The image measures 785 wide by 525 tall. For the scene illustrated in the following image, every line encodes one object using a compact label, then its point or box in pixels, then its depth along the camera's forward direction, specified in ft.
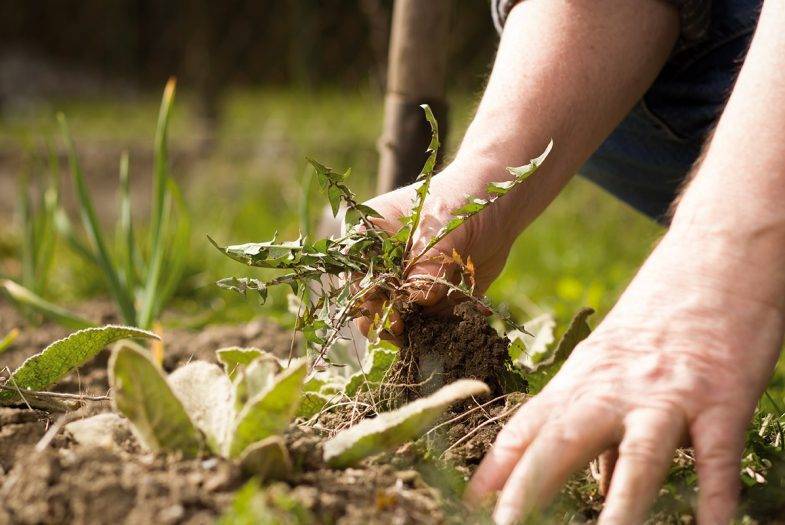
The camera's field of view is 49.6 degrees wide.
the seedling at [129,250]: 6.59
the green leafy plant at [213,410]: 3.04
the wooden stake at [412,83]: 6.33
